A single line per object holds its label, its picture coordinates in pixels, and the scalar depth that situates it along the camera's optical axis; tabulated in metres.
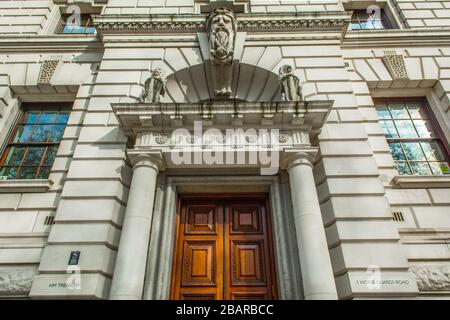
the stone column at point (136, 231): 5.81
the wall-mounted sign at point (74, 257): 6.34
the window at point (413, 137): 8.78
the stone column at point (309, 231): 5.75
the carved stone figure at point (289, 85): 8.05
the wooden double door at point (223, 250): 6.82
